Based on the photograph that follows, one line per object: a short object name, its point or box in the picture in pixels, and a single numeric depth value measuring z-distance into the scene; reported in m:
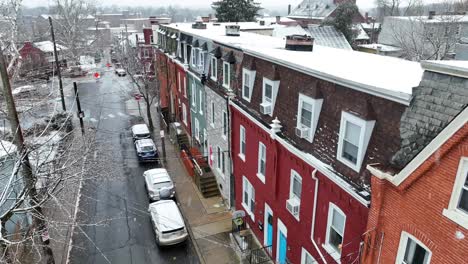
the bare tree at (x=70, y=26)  61.62
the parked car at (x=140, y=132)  27.87
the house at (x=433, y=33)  31.71
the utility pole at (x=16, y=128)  9.30
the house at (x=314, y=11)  74.50
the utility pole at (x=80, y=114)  27.98
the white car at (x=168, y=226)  15.35
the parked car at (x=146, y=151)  24.48
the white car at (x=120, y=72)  58.03
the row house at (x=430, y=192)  5.65
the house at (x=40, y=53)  48.86
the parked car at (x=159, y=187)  18.98
